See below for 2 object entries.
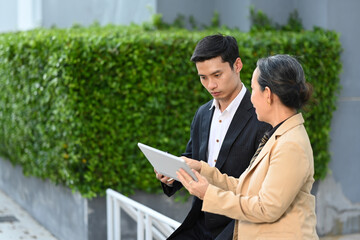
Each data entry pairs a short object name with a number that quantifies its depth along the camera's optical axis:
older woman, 4.59
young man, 6.08
